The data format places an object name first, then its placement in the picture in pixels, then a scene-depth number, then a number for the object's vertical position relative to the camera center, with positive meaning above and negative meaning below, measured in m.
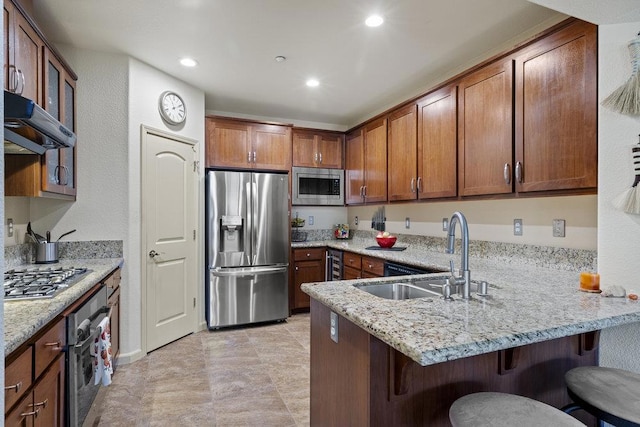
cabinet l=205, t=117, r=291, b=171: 3.93 +0.79
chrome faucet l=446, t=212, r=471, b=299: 1.47 -0.24
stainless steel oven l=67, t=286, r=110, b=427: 1.59 -0.71
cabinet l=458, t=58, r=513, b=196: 2.30 +0.59
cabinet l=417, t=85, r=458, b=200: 2.77 +0.58
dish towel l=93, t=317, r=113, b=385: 1.89 -0.80
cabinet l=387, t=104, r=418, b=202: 3.24 +0.59
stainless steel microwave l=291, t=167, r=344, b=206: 4.43 +0.34
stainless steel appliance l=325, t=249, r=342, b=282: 3.97 -0.61
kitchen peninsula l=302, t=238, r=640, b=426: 1.07 -0.51
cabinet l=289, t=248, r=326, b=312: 4.23 -0.71
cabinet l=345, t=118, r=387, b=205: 3.76 +0.58
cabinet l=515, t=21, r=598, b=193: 1.84 +0.58
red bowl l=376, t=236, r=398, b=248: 3.59 -0.29
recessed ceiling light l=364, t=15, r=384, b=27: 2.33 +1.31
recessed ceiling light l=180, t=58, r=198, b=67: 2.99 +1.31
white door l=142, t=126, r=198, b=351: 3.12 -0.22
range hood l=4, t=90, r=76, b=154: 1.21 +0.35
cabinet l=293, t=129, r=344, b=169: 4.49 +0.84
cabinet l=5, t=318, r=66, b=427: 1.10 -0.61
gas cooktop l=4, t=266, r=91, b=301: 1.58 -0.36
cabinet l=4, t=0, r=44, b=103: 1.74 +0.85
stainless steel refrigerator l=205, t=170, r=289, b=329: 3.70 -0.38
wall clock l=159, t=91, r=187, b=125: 3.25 +1.00
